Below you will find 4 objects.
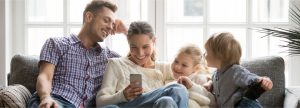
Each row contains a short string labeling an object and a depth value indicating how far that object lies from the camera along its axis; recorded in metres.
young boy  2.56
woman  2.54
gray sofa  2.92
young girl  2.62
